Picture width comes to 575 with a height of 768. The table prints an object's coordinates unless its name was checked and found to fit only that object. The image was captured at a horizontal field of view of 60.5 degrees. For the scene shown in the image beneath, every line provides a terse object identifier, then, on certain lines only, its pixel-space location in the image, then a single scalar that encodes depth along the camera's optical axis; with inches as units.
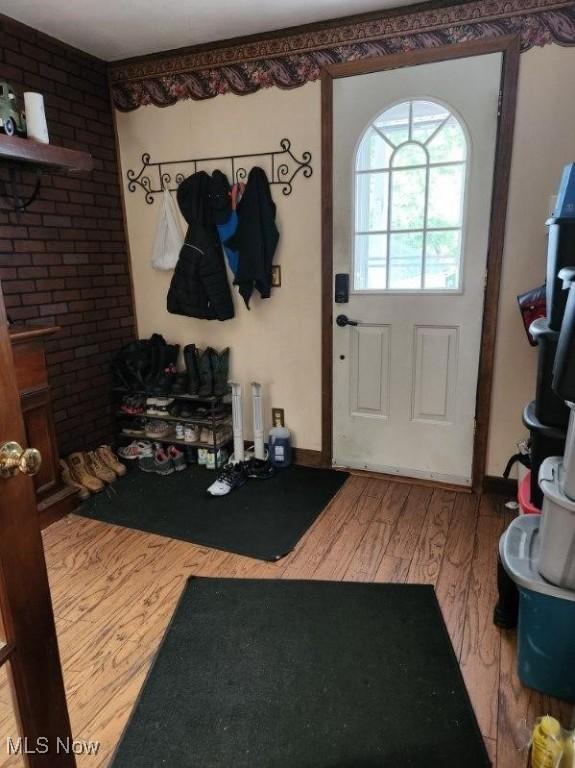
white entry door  92.7
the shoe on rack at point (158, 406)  121.0
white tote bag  117.6
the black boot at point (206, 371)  117.5
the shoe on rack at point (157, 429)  122.0
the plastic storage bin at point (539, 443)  64.9
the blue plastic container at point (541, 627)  53.9
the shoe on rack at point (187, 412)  118.6
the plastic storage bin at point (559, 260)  61.7
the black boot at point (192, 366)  117.8
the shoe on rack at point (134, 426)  124.6
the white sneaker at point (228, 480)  106.2
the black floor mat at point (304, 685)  51.6
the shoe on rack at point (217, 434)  118.1
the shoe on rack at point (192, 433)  120.1
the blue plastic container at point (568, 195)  62.1
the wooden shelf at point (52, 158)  66.7
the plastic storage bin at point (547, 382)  63.2
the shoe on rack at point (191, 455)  123.0
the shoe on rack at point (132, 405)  122.9
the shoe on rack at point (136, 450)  123.7
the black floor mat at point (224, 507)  90.0
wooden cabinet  87.2
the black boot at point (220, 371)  117.2
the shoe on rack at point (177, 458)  119.1
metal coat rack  105.9
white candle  78.7
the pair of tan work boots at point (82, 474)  107.3
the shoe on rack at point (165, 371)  118.6
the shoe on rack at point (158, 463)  117.2
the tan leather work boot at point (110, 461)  114.7
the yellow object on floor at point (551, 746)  43.7
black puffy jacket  112.3
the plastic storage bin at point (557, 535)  51.9
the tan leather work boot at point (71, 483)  104.4
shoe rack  116.1
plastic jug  117.3
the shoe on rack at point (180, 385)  117.8
